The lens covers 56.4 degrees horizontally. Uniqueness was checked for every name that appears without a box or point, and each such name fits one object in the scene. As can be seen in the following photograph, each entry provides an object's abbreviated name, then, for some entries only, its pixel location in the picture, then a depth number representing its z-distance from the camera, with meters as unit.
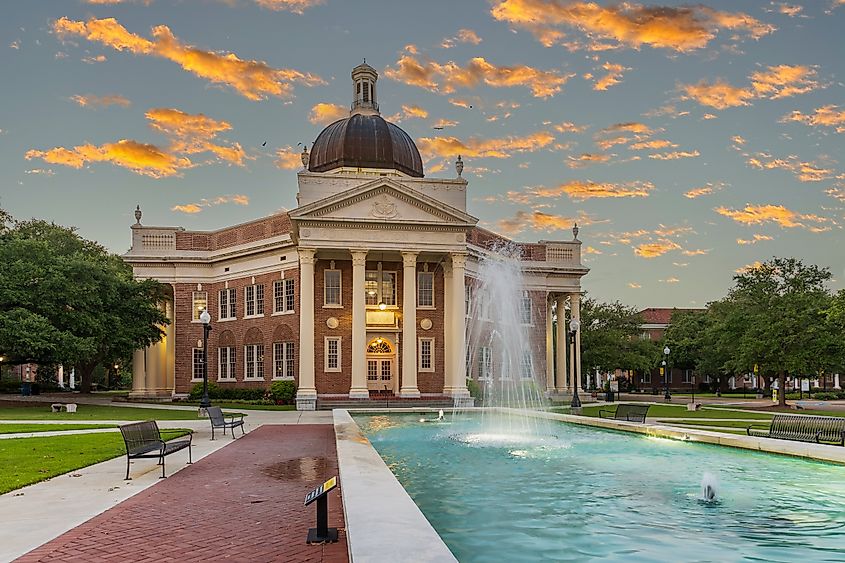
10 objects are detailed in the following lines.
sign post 8.98
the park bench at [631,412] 27.08
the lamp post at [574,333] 40.41
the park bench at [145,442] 14.55
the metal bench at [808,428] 18.14
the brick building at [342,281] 46.94
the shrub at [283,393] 47.97
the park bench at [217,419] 23.55
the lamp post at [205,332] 34.59
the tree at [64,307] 40.50
